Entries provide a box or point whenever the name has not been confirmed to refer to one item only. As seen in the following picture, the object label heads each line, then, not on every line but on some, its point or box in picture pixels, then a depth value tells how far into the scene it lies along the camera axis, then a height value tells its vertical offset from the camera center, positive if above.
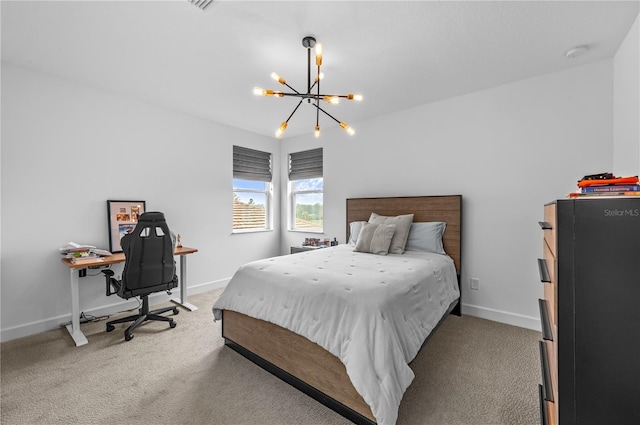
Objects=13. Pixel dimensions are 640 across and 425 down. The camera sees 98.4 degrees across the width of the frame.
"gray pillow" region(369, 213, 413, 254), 3.09 -0.25
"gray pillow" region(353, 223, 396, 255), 3.04 -0.34
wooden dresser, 0.94 -0.37
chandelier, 2.06 +0.88
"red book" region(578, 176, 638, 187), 1.14 +0.11
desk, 2.51 -0.75
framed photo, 3.14 -0.09
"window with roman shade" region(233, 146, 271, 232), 4.57 +0.36
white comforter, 1.47 -0.66
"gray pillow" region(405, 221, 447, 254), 3.17 -0.34
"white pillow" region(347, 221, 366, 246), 3.71 -0.30
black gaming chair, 2.57 -0.55
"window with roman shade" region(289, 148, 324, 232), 4.77 +0.34
